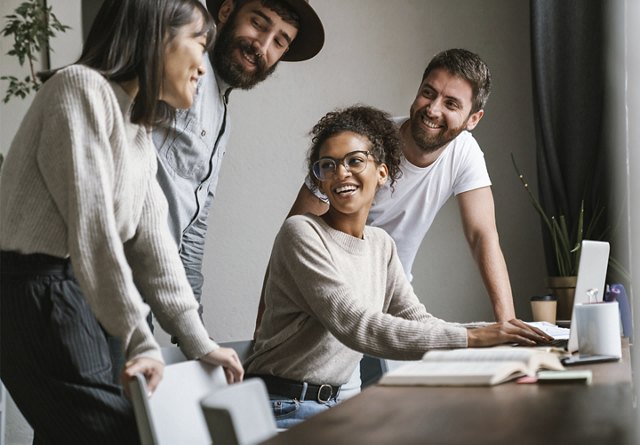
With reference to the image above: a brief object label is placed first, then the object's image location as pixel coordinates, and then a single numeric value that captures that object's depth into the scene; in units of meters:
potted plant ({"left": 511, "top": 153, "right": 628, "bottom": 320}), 3.31
